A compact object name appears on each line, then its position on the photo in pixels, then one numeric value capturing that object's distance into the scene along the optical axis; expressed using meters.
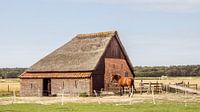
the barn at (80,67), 52.44
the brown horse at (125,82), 49.28
